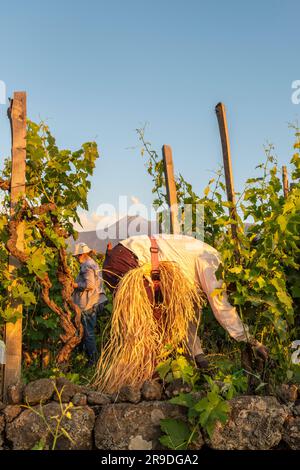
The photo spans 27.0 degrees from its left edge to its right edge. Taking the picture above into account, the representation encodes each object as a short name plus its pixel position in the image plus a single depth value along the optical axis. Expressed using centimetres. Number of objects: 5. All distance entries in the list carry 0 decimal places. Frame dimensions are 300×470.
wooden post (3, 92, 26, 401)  498
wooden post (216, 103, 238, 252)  499
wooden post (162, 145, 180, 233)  739
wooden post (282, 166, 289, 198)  1208
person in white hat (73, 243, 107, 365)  757
